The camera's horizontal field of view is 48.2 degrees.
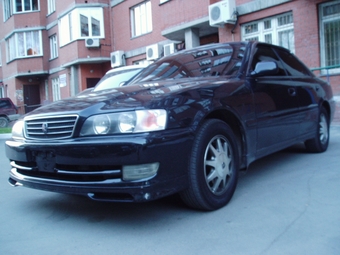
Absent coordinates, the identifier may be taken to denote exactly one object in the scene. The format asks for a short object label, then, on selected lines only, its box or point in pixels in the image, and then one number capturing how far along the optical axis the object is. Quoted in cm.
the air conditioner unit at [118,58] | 2044
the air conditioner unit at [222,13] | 1232
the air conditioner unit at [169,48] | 1673
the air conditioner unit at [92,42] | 2127
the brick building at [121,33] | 1082
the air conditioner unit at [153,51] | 1733
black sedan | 297
